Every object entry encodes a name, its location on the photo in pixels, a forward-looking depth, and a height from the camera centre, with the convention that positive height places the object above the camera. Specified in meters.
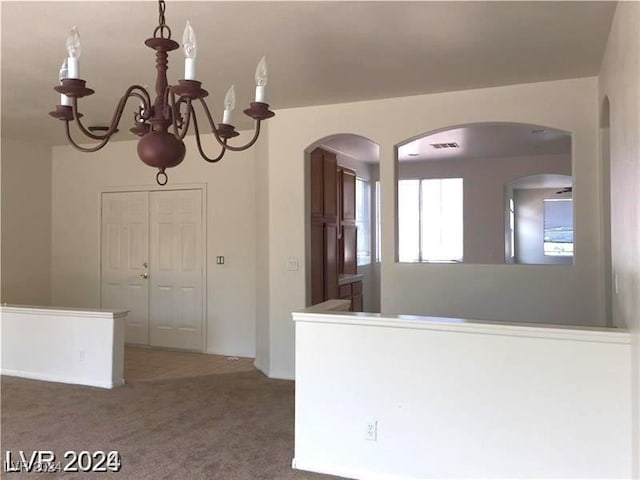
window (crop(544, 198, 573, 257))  9.30 +0.39
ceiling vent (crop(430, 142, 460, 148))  6.56 +1.31
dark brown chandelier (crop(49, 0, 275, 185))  1.79 +0.55
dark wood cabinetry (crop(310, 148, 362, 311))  5.35 +0.25
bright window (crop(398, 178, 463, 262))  8.13 +0.45
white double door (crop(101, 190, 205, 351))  6.08 -0.19
